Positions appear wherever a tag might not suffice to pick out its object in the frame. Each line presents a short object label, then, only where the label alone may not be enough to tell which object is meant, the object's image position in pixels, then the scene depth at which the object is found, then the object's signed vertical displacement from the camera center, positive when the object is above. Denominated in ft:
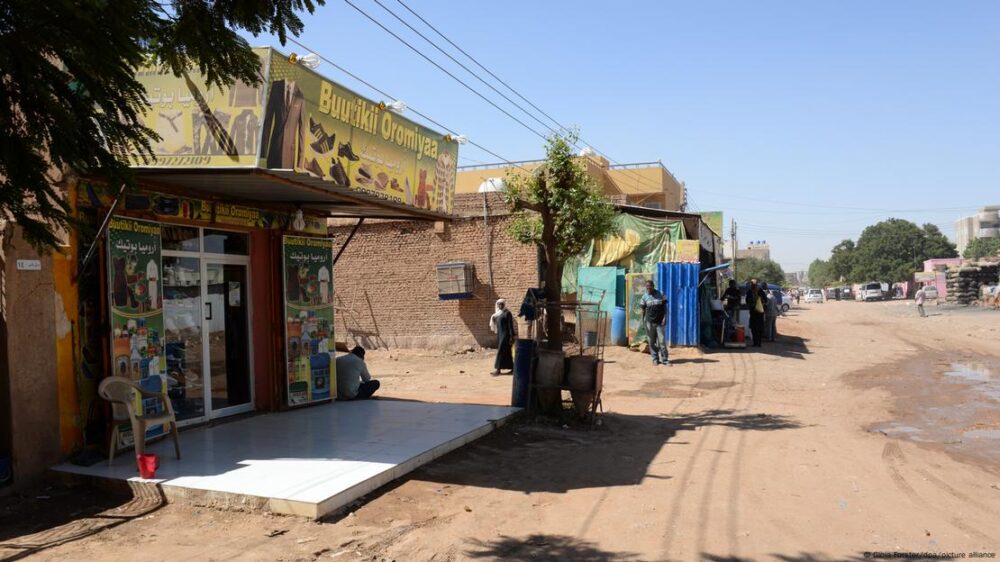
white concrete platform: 18.42 -5.07
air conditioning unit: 64.08 +1.66
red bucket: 19.57 -4.60
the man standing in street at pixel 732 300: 64.75 -1.09
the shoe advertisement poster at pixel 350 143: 21.48 +6.16
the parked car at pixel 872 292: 228.22 -2.75
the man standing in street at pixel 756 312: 63.67 -2.30
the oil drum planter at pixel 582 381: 29.27 -3.85
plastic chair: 20.77 -3.16
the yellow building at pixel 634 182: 118.83 +19.79
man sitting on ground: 34.17 -4.04
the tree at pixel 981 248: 280.51 +13.90
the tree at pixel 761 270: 309.63 +8.92
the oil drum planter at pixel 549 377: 30.25 -3.72
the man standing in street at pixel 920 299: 114.35 -2.87
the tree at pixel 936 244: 271.69 +15.28
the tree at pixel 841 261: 316.89 +11.47
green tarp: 63.41 +4.36
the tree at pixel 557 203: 32.71 +4.51
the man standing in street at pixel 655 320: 50.88 -2.21
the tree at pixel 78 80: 9.85 +3.61
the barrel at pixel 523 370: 30.94 -3.45
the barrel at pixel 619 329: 60.85 -3.32
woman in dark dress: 49.88 -3.34
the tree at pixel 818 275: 398.29 +8.39
